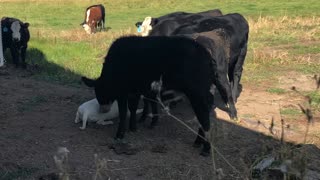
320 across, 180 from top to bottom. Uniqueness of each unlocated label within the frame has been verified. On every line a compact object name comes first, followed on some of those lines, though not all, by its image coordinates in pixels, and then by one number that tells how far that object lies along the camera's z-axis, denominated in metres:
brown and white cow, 21.96
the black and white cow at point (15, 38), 12.44
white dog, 7.36
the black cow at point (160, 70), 6.27
